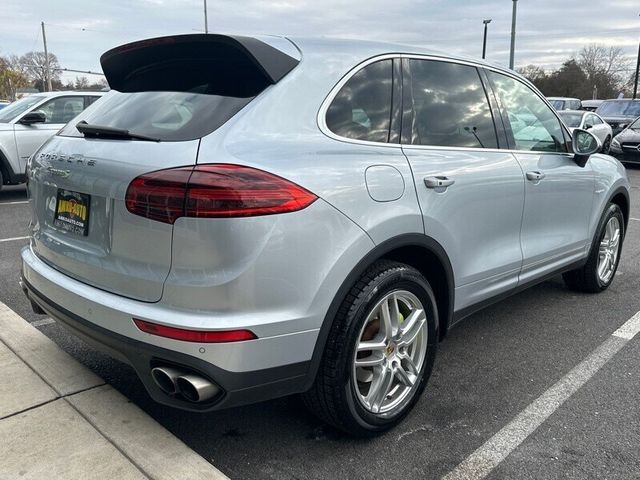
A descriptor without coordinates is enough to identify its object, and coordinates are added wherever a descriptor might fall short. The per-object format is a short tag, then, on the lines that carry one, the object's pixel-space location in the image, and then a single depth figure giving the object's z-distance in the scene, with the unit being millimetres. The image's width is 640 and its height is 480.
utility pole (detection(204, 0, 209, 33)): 33562
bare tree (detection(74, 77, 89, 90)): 67250
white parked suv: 9062
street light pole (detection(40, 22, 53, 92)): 53950
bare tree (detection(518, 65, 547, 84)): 58344
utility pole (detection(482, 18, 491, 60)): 39375
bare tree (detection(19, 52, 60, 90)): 66250
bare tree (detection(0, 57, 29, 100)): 63281
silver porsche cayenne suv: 2111
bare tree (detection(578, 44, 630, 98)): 57188
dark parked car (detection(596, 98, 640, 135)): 19250
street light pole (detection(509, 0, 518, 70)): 25666
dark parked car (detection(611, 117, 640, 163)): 15008
